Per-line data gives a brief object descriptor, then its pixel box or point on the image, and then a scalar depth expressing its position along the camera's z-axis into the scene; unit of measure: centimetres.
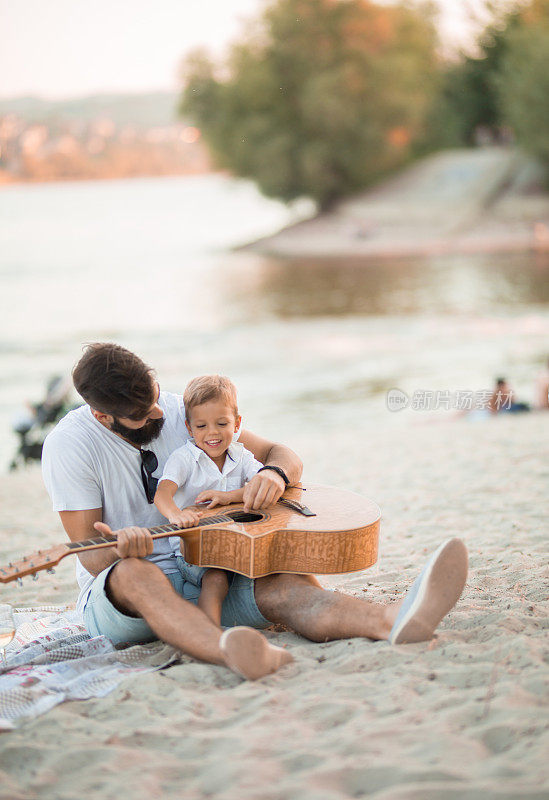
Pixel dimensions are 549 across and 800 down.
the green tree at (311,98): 4297
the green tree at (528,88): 3878
